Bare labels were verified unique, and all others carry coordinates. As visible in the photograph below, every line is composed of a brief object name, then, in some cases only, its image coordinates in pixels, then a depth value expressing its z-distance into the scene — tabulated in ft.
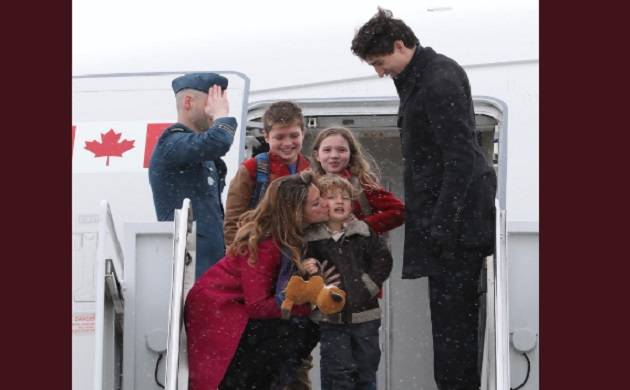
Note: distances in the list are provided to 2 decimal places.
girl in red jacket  51.96
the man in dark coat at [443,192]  49.78
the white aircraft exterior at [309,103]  62.90
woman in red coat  48.93
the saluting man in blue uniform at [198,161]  54.19
